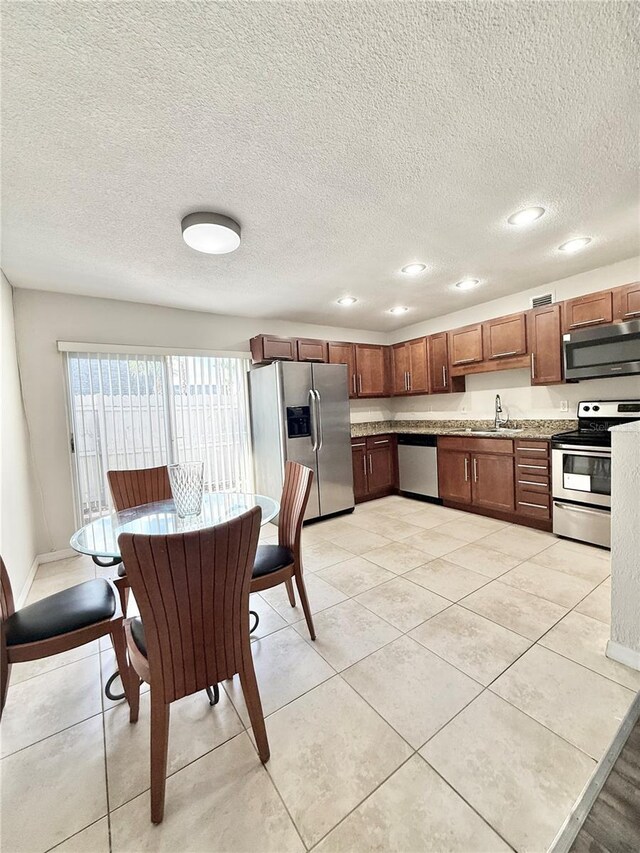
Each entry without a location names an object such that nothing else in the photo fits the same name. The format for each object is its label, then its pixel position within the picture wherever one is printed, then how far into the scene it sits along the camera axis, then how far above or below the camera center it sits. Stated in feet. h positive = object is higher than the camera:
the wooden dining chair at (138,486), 7.97 -1.48
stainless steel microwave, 9.37 +1.43
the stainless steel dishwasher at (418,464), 14.39 -2.36
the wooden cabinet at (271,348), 13.14 +2.73
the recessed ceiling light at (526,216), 7.07 +4.02
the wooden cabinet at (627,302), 9.31 +2.70
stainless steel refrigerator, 12.45 -0.41
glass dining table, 5.16 -1.78
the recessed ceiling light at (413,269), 9.77 +4.13
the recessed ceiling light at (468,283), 11.08 +4.14
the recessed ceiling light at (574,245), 8.61 +4.07
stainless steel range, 9.36 -2.09
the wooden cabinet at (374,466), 15.02 -2.44
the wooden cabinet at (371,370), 15.89 +2.06
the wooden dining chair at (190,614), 3.43 -2.11
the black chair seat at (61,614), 4.39 -2.55
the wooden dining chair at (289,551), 5.99 -2.58
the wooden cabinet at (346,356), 14.98 +2.60
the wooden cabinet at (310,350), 13.99 +2.77
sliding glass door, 10.91 +0.23
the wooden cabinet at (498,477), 10.98 -2.52
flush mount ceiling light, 6.59 +3.74
